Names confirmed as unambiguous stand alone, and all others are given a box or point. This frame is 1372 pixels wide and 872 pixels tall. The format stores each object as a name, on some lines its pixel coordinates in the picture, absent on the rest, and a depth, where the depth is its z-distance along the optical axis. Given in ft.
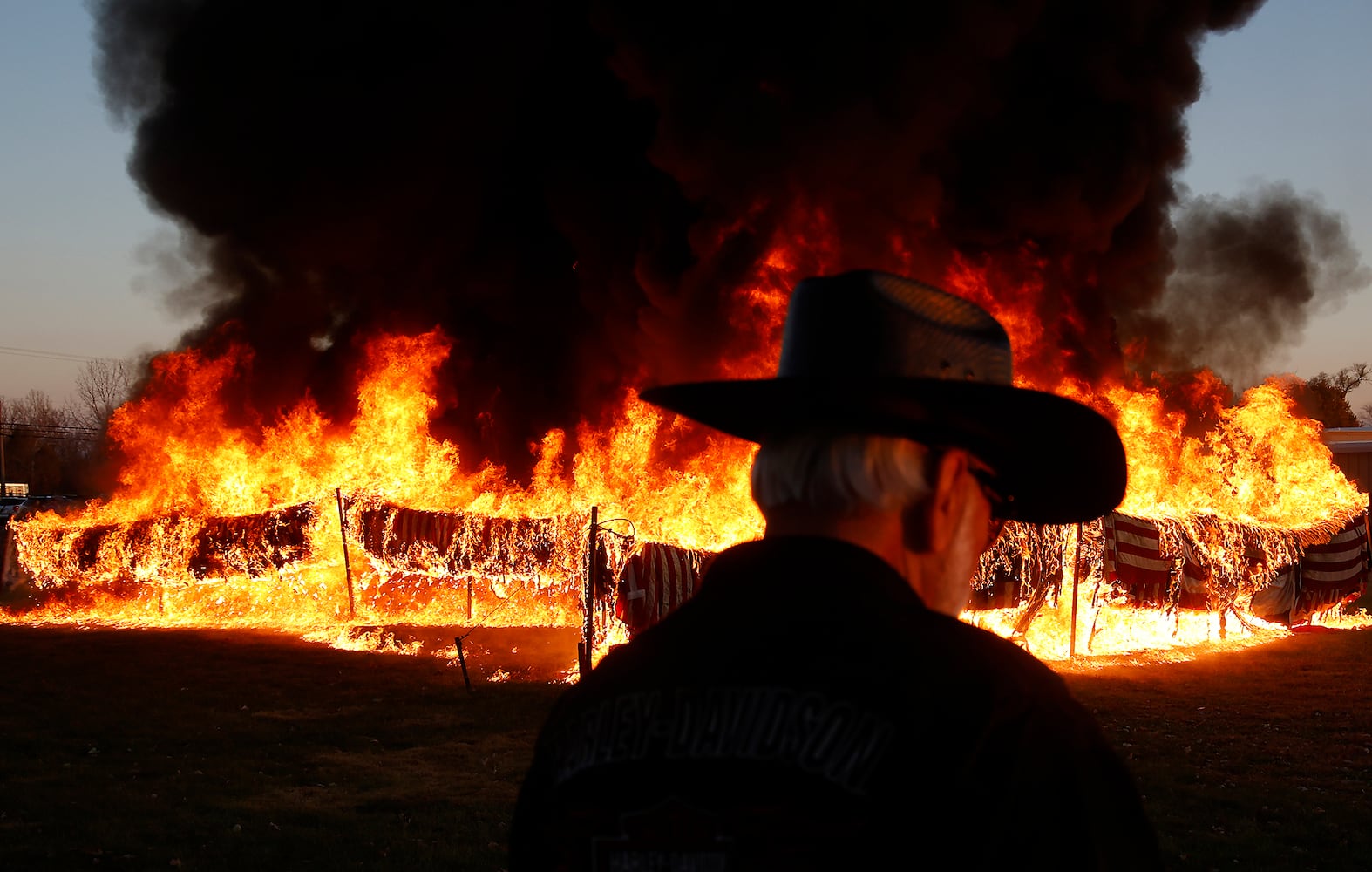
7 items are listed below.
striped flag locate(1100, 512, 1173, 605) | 44.45
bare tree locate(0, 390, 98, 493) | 171.42
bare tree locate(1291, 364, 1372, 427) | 154.61
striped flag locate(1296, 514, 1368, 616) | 53.26
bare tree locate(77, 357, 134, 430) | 164.53
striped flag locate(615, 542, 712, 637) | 38.22
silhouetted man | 4.00
